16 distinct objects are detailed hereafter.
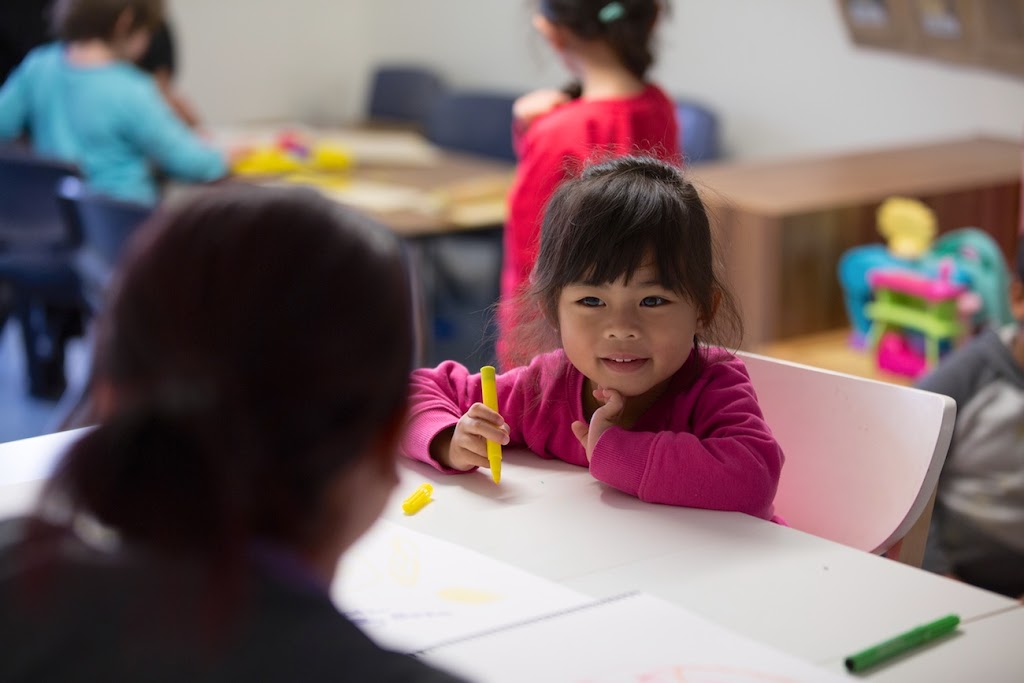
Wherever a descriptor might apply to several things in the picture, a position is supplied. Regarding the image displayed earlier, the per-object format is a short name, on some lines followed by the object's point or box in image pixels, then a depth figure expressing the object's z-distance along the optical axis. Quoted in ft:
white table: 3.38
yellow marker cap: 4.31
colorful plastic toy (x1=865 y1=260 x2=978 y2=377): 8.79
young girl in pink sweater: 4.31
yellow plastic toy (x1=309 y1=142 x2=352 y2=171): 12.39
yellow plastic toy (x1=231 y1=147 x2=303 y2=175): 12.01
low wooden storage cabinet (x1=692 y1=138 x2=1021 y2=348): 9.36
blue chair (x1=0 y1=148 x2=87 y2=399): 10.61
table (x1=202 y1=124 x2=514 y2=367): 10.80
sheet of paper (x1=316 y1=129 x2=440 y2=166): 13.28
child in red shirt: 7.48
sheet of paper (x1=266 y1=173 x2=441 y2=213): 11.00
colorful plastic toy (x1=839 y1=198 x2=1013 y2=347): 8.98
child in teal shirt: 10.86
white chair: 4.76
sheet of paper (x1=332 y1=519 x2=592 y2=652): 3.40
